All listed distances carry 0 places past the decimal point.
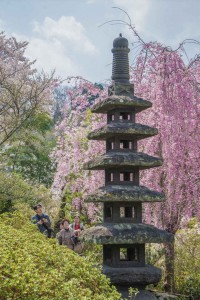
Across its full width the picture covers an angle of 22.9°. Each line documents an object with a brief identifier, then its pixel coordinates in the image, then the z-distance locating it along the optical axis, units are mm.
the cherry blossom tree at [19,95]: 19453
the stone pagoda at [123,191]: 10492
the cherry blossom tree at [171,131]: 12336
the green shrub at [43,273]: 6207
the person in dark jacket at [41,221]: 13859
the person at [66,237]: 13641
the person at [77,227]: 14242
